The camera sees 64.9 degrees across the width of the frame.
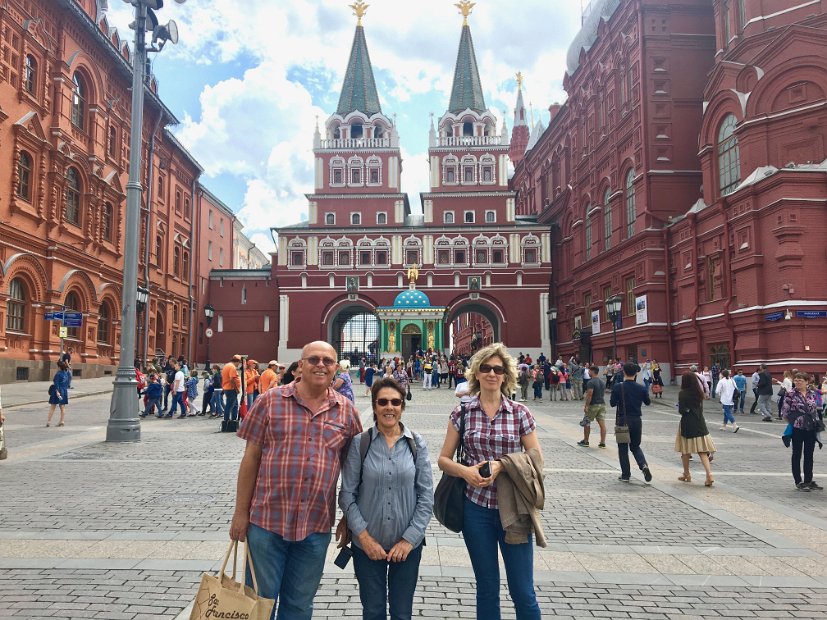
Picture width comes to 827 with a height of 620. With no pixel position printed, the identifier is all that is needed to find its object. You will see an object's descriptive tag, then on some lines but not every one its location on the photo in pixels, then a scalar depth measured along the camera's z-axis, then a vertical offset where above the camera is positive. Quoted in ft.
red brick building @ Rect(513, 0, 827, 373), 79.00 +27.73
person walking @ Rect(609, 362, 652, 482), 31.48 -2.66
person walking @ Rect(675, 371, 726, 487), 30.83 -3.30
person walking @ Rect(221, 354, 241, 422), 49.65 -2.00
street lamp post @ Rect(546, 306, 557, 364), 165.78 +6.50
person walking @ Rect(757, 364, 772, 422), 65.57 -3.57
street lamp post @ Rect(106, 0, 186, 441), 42.09 +6.81
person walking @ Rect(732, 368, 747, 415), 71.92 -3.00
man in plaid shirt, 11.26 -2.16
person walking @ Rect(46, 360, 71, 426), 49.96 -2.14
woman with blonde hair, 12.00 -2.04
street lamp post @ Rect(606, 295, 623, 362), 80.74 +6.54
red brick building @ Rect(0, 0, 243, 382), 85.71 +27.75
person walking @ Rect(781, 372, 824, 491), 30.60 -3.13
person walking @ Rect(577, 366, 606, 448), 42.06 -2.66
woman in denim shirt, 11.51 -2.66
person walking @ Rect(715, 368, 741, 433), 56.03 -3.28
